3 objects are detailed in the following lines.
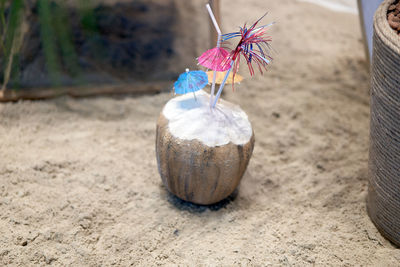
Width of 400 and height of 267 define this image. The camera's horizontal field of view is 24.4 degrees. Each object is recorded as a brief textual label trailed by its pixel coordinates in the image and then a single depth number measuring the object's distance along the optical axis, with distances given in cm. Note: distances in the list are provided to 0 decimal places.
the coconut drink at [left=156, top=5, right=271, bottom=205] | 122
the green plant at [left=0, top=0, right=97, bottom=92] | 145
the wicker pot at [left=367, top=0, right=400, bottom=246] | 115
